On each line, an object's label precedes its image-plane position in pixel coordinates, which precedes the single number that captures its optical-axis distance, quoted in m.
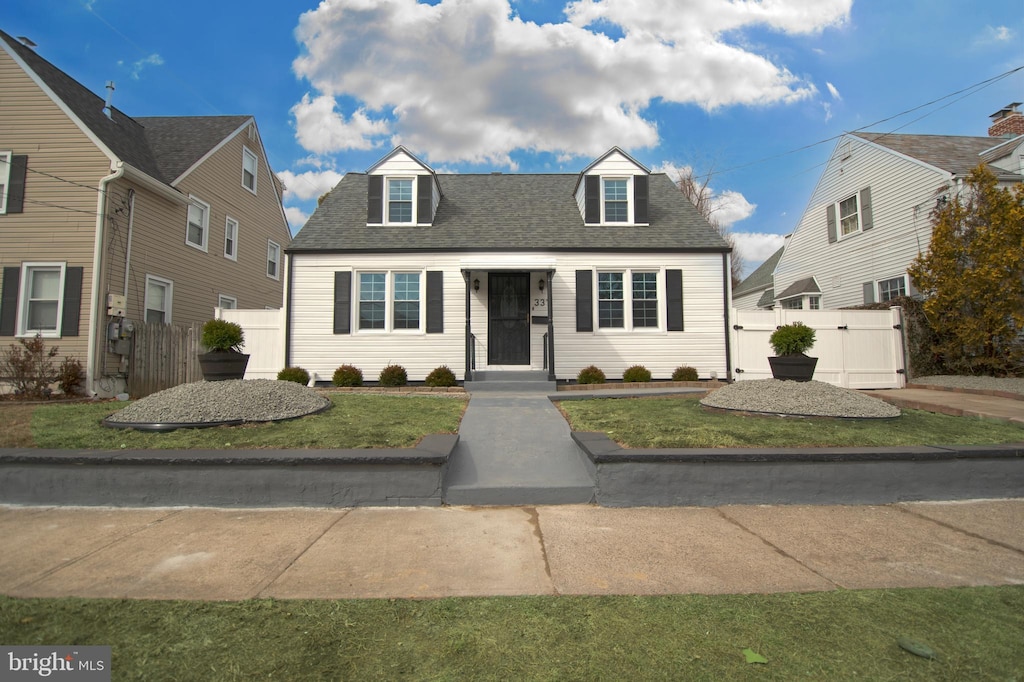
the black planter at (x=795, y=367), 6.71
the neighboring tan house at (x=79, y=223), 10.54
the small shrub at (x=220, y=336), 6.29
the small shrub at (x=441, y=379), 10.73
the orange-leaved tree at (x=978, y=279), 9.92
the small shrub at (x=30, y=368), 9.73
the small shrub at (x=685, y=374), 11.16
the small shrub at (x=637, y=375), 11.09
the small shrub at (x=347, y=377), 11.01
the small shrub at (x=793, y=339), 6.76
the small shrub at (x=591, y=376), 11.03
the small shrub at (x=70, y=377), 10.02
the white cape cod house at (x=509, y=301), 11.58
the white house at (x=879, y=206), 13.21
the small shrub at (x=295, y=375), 10.84
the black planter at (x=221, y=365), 6.34
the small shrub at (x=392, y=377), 10.90
